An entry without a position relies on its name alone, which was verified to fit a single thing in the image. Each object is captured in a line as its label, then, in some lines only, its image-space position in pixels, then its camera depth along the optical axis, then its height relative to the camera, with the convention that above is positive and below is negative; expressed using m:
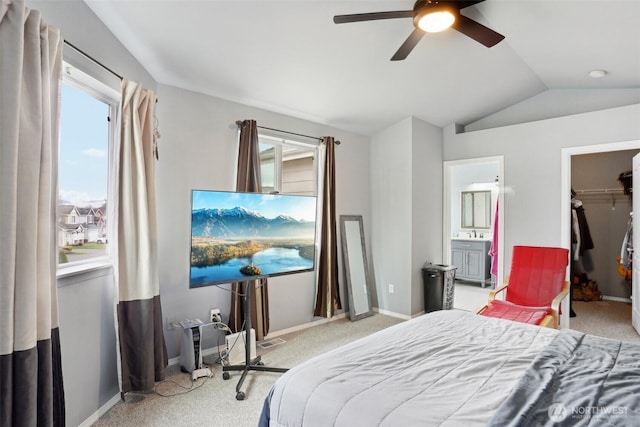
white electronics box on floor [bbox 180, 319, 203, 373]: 2.94 -1.10
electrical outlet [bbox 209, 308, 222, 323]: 3.36 -0.96
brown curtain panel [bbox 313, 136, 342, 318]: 4.29 -0.39
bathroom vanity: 6.50 -0.84
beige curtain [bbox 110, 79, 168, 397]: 2.47 -0.27
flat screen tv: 2.63 -0.17
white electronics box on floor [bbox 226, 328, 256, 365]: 3.13 -1.18
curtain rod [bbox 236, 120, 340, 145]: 3.56 +0.92
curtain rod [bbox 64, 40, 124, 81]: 1.95 +0.93
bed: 1.22 -0.67
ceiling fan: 2.15 +1.23
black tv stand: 2.92 -1.19
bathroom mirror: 6.93 +0.10
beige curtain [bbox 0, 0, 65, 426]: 1.41 -0.01
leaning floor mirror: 4.59 -0.69
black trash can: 4.63 -0.94
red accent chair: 3.39 -0.71
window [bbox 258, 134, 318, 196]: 3.99 +0.56
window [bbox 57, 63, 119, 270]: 2.21 +0.30
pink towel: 5.17 -0.53
